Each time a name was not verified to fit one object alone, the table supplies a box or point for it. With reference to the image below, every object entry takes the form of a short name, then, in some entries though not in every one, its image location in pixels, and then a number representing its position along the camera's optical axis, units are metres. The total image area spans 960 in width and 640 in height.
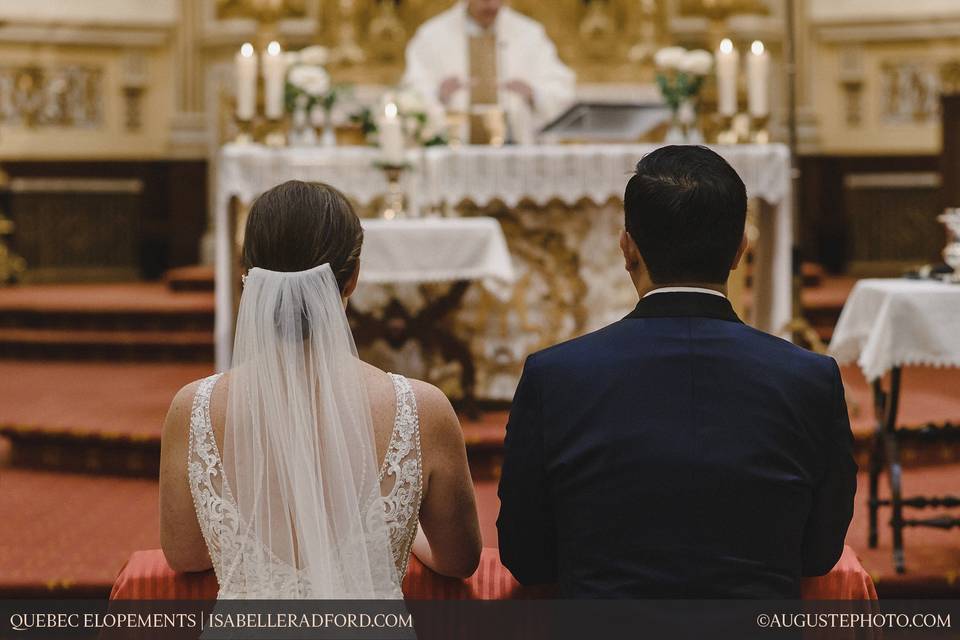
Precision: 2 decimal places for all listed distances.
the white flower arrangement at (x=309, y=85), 12.59
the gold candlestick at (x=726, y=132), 12.61
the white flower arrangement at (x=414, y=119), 12.12
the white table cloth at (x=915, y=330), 7.44
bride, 3.93
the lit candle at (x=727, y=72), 12.27
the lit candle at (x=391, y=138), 11.45
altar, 11.77
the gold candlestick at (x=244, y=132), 12.34
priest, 13.27
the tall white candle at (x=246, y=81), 11.98
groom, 3.55
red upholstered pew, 4.09
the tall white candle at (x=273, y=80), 11.98
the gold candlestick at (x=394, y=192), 11.58
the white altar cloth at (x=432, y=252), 10.31
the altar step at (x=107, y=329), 16.17
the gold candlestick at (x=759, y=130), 12.35
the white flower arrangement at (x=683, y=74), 12.79
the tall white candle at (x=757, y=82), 12.12
